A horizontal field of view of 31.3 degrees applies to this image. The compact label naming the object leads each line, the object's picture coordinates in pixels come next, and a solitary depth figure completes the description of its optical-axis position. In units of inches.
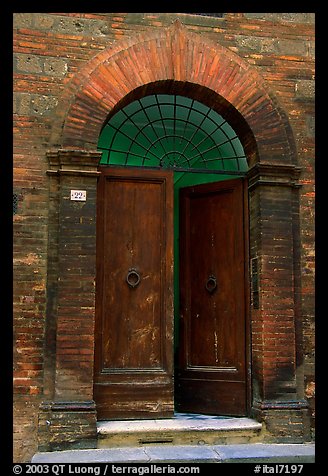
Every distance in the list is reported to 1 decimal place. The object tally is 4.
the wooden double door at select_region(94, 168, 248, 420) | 270.8
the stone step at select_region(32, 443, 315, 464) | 231.8
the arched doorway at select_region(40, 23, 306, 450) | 253.3
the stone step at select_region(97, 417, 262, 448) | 249.3
